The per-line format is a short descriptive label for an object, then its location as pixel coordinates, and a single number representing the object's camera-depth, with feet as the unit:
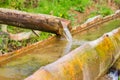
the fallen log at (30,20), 18.26
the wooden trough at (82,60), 11.56
